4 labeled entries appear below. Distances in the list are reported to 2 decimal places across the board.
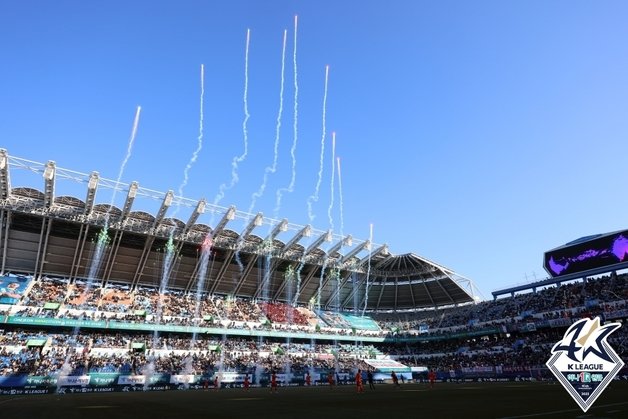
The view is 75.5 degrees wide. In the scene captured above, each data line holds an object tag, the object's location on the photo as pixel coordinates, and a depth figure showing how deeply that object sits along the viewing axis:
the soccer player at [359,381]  31.18
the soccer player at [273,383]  32.84
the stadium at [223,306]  44.56
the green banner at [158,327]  45.69
